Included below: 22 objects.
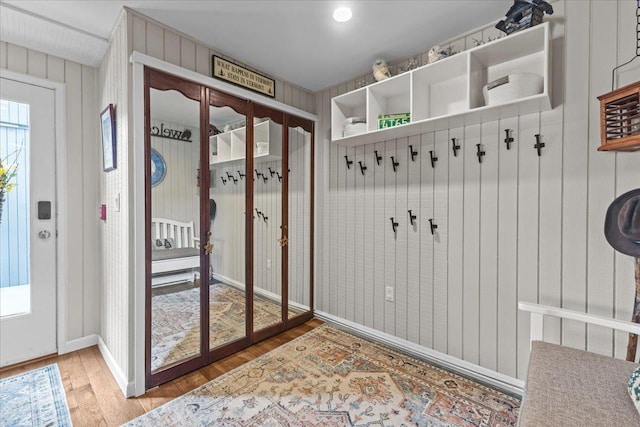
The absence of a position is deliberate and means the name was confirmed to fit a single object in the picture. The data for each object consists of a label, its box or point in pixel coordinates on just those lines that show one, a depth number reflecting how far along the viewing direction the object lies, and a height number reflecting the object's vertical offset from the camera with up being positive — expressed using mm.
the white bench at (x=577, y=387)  958 -663
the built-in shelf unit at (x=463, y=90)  1596 +827
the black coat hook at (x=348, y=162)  2713 +437
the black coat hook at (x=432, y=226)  2177 -120
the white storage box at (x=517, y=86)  1582 +672
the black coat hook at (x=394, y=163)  2384 +376
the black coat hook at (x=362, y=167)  2609 +375
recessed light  1759 +1194
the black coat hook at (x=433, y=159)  2159 +372
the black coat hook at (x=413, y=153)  2267 +434
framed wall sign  2203 +1063
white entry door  2117 -134
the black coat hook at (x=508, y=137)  1823 +453
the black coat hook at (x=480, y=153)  1941 +379
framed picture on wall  1960 +492
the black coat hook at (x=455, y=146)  2047 +443
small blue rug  1594 -1144
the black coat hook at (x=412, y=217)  2285 -58
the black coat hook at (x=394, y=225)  2391 -127
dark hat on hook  1371 -63
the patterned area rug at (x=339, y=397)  1604 -1136
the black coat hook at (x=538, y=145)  1719 +382
